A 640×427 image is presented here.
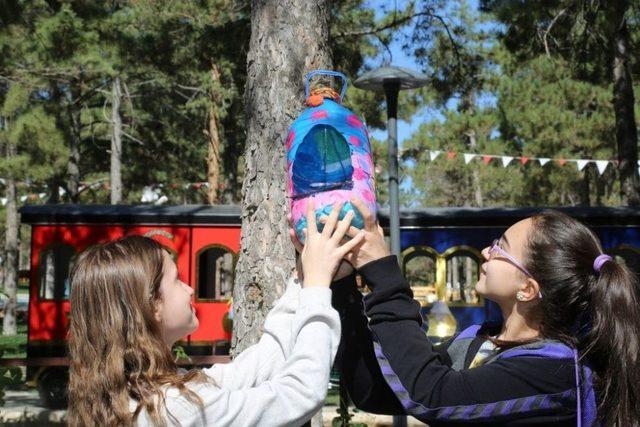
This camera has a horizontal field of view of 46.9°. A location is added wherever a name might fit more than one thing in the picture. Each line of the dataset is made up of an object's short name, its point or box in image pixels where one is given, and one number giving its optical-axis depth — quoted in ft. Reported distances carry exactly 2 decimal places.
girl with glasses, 4.96
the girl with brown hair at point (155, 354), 5.09
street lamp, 22.67
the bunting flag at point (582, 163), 66.51
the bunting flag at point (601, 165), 65.16
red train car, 38.09
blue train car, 40.78
